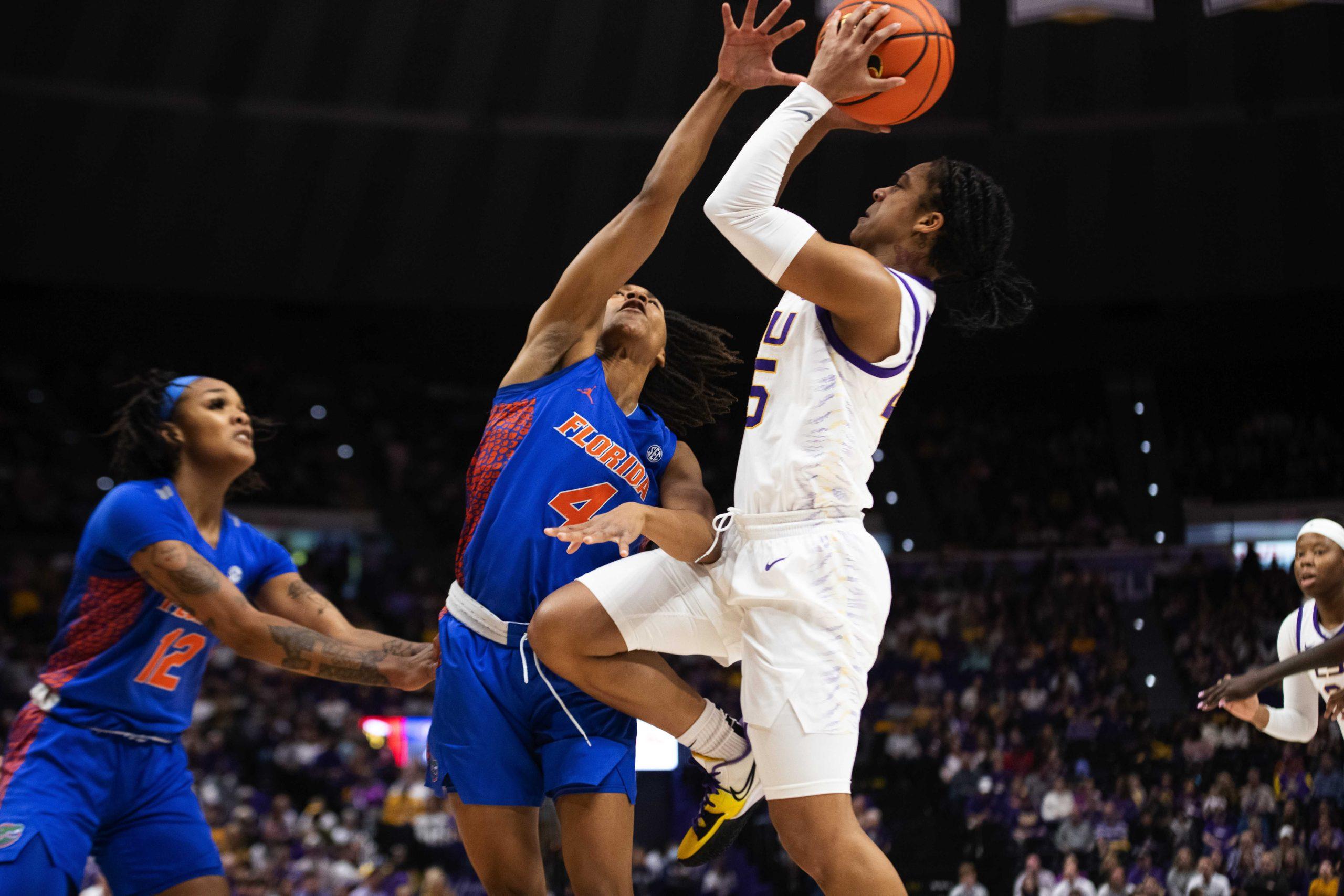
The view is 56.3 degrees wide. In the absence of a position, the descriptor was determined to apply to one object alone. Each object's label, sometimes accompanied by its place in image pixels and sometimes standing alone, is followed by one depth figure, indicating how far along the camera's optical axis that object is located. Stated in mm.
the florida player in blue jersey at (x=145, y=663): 3646
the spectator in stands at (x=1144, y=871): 10227
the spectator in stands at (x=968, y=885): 10445
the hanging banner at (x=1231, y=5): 11750
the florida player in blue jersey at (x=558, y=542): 3586
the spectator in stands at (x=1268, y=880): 9492
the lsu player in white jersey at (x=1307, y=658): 5523
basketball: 3682
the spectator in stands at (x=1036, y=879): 10227
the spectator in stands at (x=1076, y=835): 11188
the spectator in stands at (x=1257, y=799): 10906
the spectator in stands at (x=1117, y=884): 9812
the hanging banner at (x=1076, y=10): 11453
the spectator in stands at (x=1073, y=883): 10047
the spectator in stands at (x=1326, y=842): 9625
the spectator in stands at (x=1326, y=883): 8938
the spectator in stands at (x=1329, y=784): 10789
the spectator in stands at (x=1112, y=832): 10609
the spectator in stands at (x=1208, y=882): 9711
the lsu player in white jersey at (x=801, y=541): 3145
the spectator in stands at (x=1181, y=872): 10008
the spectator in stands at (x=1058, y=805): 11961
